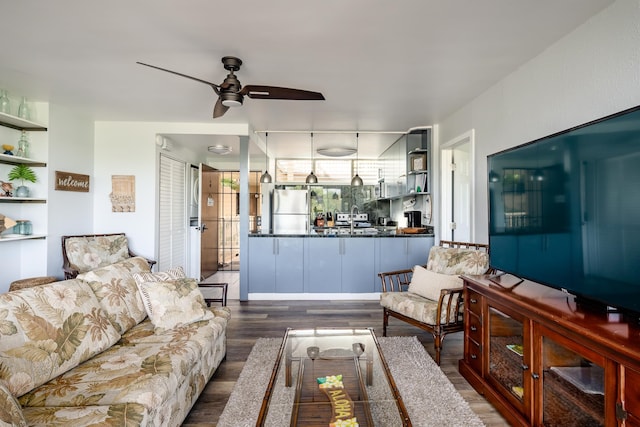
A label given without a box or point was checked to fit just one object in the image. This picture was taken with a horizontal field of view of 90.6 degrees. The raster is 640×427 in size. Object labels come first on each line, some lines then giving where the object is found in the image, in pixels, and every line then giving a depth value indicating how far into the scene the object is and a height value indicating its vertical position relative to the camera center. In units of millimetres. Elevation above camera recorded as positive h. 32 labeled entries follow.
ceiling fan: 2443 +992
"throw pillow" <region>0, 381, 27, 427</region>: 1033 -649
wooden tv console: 1200 -673
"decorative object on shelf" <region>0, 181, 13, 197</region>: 3197 +306
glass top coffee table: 1505 -948
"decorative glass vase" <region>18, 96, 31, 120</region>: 3291 +1142
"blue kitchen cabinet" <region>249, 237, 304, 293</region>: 4488 -669
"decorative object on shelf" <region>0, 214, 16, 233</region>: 3162 -44
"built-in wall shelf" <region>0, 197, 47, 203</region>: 3217 +202
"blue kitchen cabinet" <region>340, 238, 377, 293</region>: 4500 -670
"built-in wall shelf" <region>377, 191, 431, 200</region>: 4610 +390
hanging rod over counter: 4805 +1341
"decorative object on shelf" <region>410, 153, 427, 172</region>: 4634 +842
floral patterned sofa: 1376 -760
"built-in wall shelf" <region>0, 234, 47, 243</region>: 3086 -188
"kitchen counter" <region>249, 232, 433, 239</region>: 4484 -230
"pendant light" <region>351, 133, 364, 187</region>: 5258 +631
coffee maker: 4922 -1
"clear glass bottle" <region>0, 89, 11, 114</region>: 3117 +1152
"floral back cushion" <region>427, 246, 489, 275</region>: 2984 -415
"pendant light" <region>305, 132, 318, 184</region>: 5141 +641
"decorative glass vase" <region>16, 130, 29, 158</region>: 3365 +787
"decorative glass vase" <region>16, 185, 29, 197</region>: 3314 +289
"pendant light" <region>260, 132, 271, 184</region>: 5156 +714
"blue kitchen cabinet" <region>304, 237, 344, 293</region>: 4500 -657
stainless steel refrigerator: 6383 +159
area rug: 1891 -1187
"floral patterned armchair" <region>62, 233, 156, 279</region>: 3477 -382
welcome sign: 3643 +445
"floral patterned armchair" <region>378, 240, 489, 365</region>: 2682 -706
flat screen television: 1351 +42
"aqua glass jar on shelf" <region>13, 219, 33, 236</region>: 3359 -91
